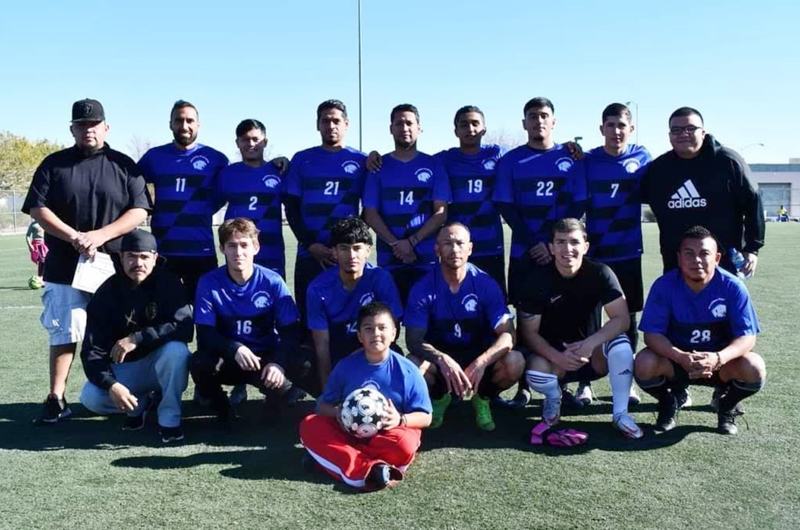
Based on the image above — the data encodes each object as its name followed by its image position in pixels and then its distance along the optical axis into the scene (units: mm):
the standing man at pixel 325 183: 5492
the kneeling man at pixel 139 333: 4578
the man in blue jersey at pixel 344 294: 4613
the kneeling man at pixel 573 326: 4516
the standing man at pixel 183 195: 5492
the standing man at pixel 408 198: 5336
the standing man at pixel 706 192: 5086
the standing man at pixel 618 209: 5406
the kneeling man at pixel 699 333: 4418
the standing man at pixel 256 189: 5535
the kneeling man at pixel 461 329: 4570
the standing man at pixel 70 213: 4934
